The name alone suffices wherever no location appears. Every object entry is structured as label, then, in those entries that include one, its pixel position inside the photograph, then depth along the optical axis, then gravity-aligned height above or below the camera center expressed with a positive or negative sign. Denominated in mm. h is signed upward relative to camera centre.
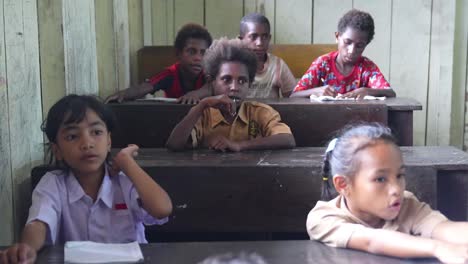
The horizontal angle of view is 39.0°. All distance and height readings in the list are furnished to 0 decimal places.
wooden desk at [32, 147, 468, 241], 2293 -487
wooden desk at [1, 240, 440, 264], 1468 -463
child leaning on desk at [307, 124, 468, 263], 1551 -410
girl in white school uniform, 1924 -402
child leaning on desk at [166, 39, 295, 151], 2664 -278
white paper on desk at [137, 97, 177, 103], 3188 -239
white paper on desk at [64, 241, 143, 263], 1477 -463
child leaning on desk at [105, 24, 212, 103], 3727 -100
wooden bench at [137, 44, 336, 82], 4250 -35
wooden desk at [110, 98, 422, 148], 3053 -310
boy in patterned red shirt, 3805 -91
